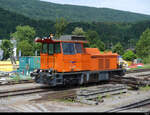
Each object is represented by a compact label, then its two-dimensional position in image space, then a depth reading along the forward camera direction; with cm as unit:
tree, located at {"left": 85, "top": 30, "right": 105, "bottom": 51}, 6664
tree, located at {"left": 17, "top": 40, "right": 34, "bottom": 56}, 5637
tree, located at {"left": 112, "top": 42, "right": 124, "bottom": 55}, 6130
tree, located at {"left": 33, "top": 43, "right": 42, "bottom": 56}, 5695
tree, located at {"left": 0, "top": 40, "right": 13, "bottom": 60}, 6350
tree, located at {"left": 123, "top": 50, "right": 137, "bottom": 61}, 4394
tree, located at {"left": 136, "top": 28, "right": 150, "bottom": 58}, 4905
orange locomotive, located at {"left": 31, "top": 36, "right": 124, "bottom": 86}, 1252
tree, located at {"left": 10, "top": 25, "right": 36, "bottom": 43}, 7506
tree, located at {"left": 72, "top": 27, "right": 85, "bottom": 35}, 7628
